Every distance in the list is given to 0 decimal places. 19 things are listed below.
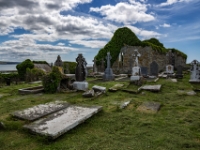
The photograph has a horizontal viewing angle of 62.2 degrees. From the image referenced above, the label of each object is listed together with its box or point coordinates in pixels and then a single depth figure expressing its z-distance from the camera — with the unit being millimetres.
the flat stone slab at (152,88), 8859
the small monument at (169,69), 19219
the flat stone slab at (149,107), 5344
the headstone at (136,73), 12823
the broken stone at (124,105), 5612
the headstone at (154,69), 16880
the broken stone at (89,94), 7346
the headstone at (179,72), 16031
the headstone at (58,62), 13466
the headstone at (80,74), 9423
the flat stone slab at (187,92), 8070
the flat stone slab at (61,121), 3434
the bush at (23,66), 20312
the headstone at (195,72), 12455
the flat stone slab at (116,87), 8898
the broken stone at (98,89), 8219
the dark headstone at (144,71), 17684
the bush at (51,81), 8617
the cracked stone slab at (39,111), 4408
